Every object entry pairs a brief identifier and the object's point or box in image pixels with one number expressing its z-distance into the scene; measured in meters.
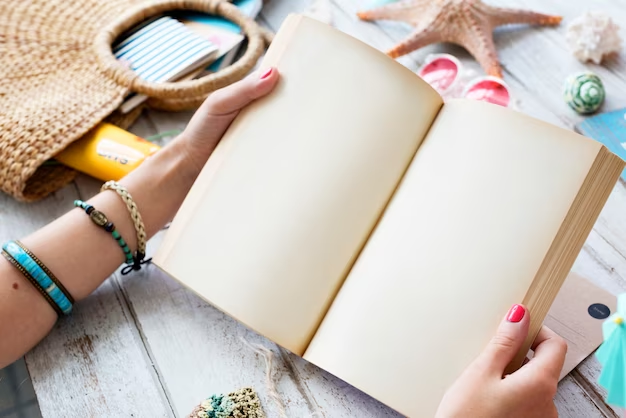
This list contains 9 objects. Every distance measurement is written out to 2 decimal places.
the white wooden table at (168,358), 0.61
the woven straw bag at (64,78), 0.78
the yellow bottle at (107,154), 0.78
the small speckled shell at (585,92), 0.80
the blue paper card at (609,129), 0.78
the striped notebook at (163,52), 0.87
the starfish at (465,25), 0.88
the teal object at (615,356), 0.47
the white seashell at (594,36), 0.85
